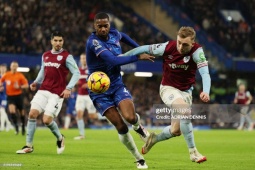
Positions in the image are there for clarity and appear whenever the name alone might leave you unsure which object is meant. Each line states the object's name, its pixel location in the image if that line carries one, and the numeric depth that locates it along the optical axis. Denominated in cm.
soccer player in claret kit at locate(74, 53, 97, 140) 2112
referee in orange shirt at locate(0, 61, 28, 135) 2225
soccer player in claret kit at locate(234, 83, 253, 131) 3133
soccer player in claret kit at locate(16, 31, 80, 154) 1359
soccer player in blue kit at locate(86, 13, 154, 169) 1017
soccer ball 1011
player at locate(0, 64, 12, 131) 2653
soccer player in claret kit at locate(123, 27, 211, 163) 1048
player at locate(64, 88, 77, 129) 3082
